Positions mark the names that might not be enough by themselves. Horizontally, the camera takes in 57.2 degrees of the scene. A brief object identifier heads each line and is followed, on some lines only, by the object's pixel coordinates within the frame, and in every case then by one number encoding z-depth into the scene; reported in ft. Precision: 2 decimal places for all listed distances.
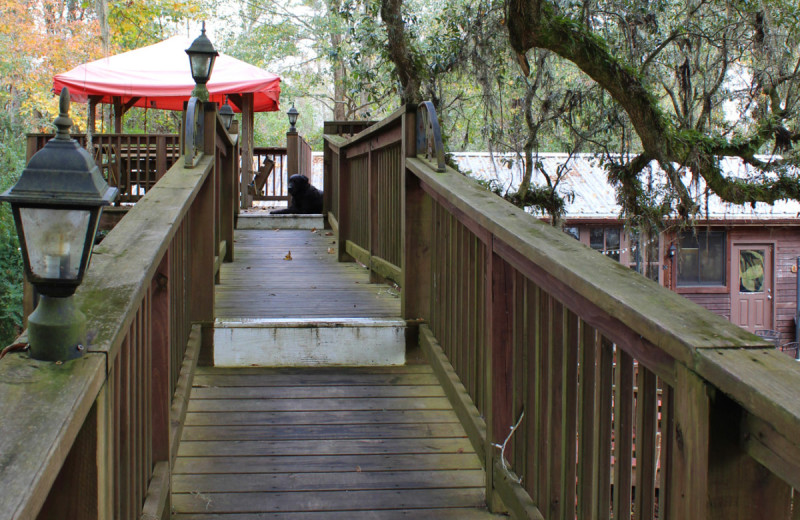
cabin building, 54.95
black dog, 36.73
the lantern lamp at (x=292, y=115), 48.26
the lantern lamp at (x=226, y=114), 31.04
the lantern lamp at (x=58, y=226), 4.51
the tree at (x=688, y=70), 25.00
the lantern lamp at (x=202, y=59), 21.01
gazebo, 39.32
